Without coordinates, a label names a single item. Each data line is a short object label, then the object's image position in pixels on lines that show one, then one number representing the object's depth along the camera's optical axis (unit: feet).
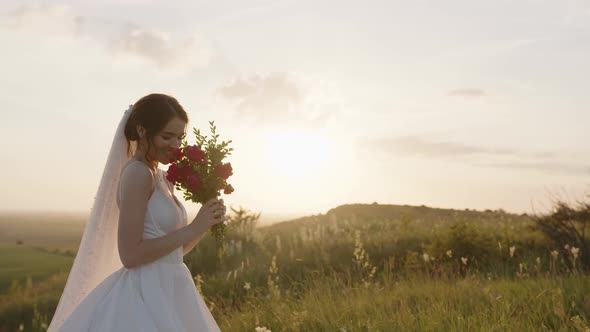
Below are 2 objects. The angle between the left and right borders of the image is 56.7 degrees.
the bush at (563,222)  32.19
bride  10.53
